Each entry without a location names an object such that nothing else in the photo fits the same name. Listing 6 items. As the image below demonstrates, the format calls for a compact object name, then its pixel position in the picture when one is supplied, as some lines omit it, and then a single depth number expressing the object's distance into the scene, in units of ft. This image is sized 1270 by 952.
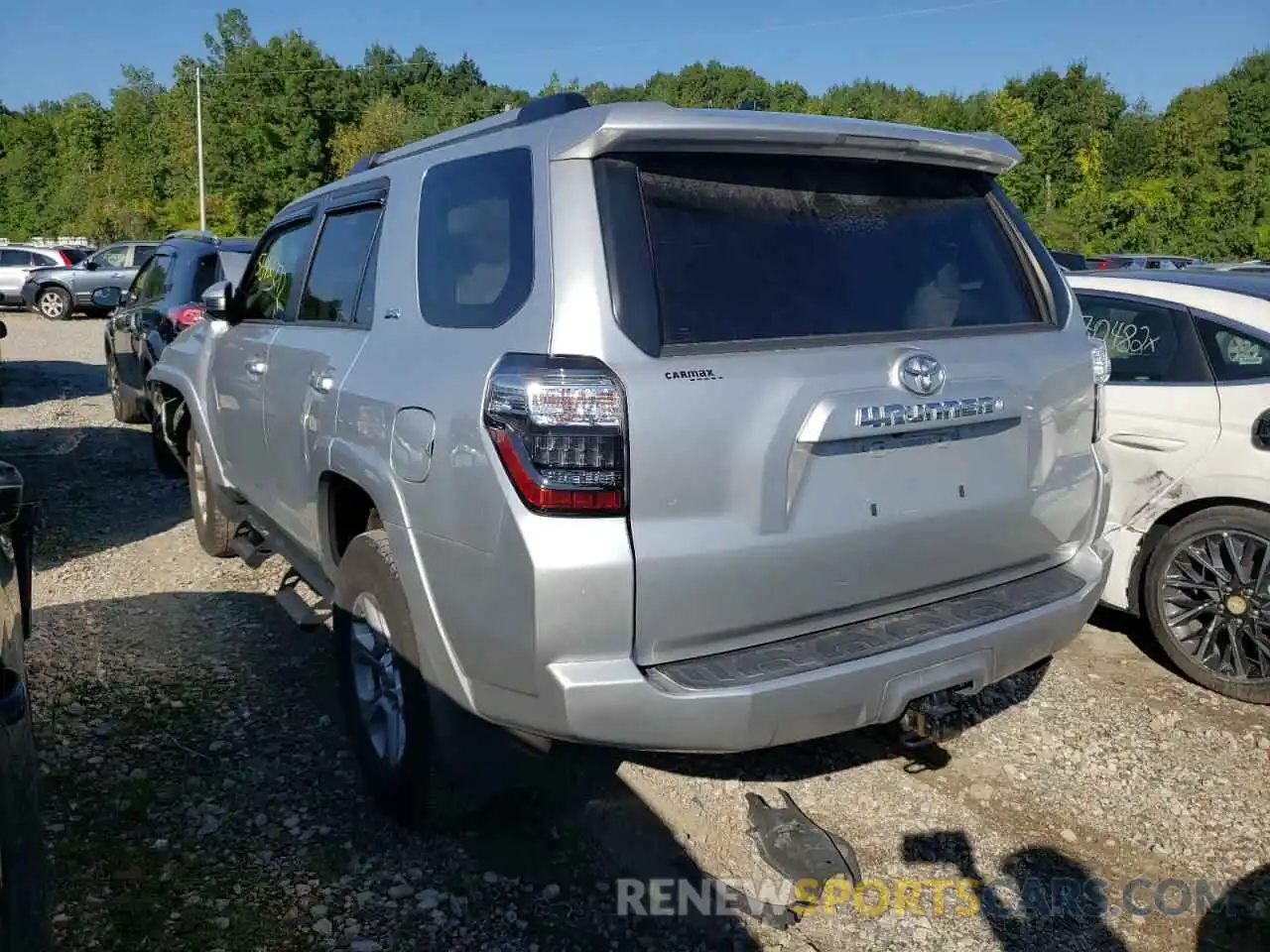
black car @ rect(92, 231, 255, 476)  27.27
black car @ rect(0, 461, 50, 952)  5.66
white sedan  13.97
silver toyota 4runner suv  7.84
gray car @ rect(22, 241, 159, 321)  78.07
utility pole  143.13
